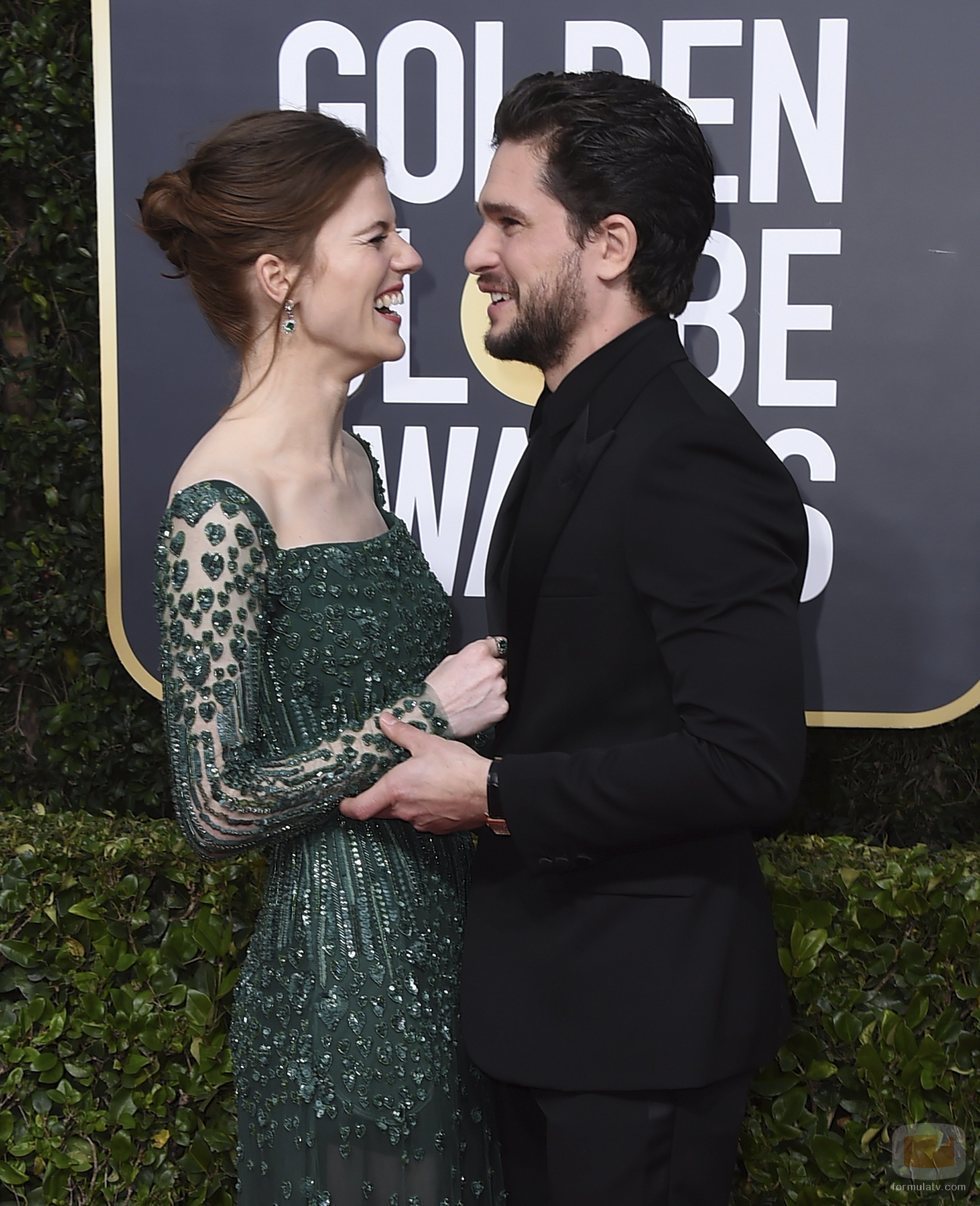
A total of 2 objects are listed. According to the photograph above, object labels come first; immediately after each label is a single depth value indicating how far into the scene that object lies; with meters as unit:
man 1.55
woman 1.73
